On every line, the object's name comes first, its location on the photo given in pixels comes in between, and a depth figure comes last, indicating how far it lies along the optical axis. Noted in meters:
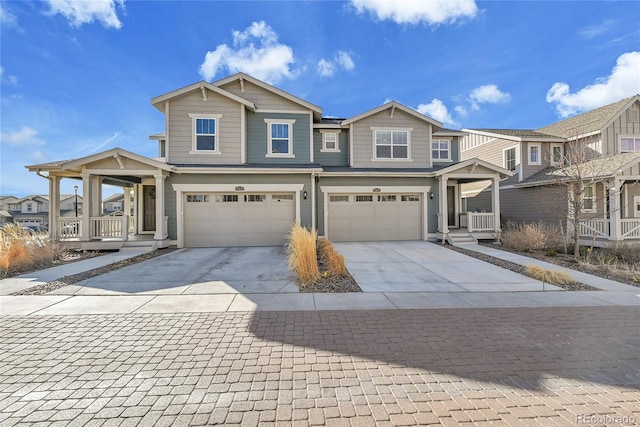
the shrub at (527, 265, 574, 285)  6.87
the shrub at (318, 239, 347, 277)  7.14
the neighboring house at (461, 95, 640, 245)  12.55
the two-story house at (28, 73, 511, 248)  12.00
